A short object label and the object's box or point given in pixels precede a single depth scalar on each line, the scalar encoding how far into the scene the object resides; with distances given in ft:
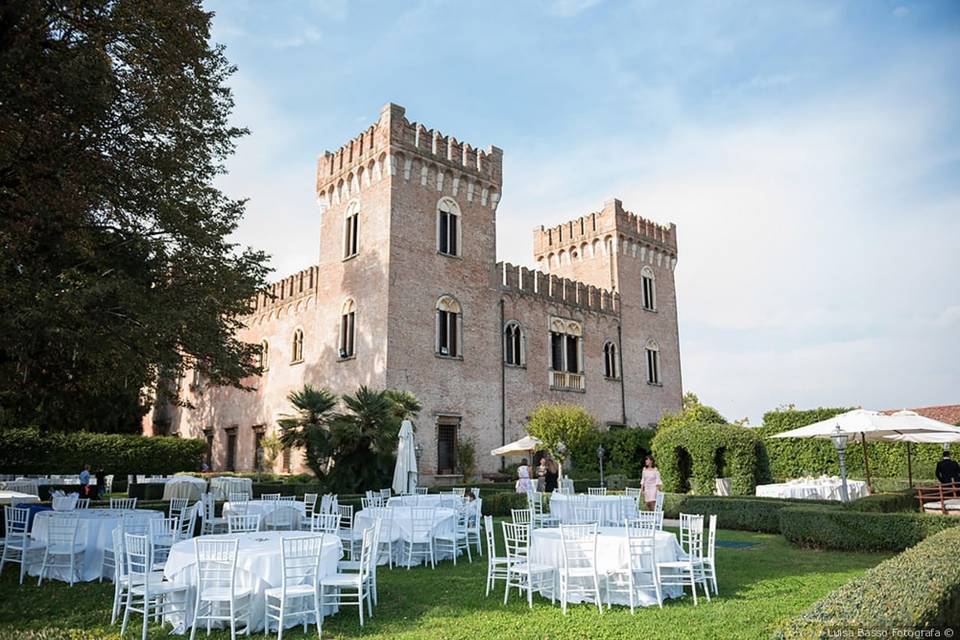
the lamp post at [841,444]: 42.97
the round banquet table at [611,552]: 23.21
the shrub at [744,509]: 43.09
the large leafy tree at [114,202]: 30.25
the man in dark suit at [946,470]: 48.73
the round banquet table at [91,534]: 28.89
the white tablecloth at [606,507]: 38.96
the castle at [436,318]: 73.05
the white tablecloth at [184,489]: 57.13
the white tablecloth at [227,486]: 56.44
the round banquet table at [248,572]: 20.31
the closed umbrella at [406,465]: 52.36
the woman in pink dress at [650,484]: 46.21
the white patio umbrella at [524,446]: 63.86
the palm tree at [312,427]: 57.75
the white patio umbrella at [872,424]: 44.29
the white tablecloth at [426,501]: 40.71
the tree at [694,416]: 84.94
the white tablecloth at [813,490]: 52.26
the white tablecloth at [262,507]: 38.11
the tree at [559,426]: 72.33
